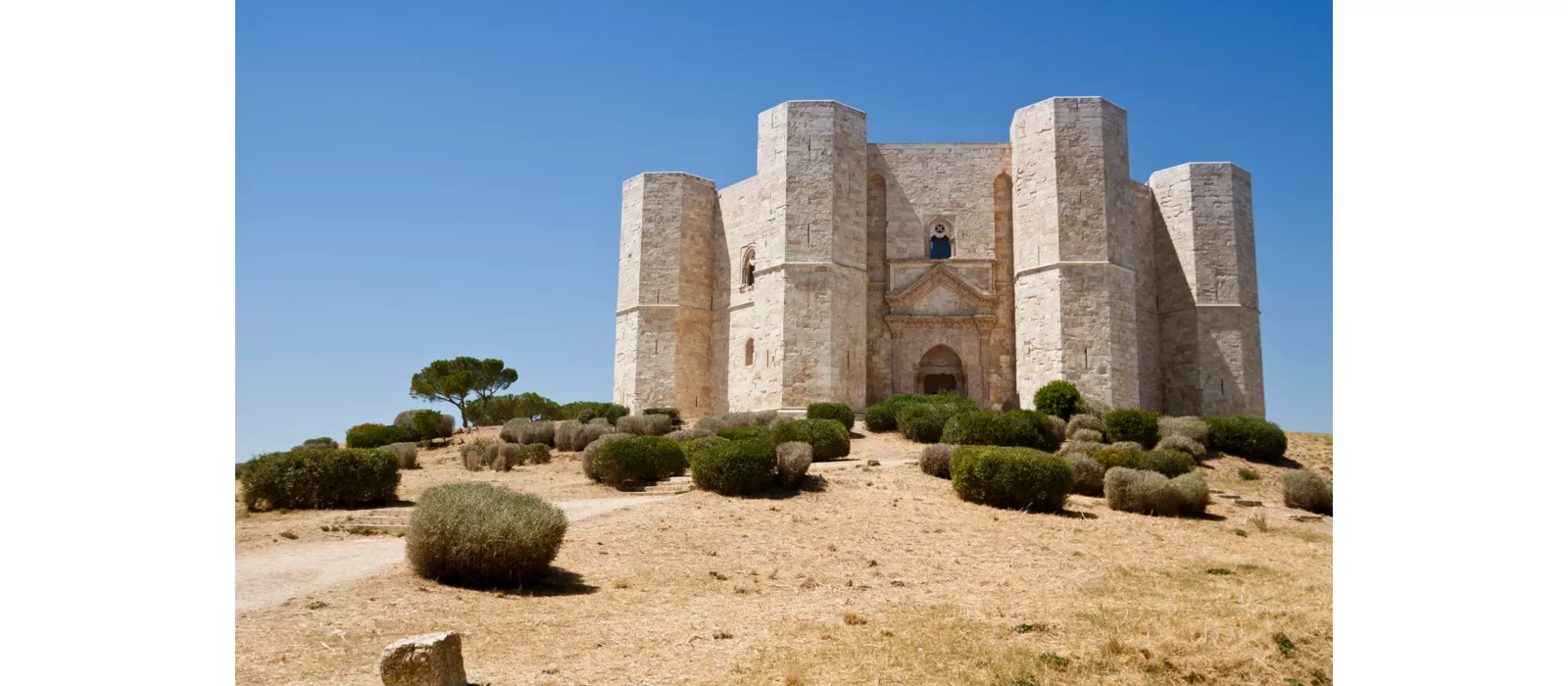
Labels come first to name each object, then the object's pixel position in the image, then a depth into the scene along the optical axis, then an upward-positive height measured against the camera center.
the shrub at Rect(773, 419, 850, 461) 17.41 -1.55
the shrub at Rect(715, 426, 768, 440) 17.86 -1.52
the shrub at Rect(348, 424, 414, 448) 22.81 -1.97
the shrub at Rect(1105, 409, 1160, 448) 21.00 -1.71
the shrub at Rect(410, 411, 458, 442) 24.52 -1.79
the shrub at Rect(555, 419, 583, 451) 21.12 -1.82
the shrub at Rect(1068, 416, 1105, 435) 22.11 -1.68
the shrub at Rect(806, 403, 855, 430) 23.42 -1.45
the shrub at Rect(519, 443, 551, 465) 19.34 -2.07
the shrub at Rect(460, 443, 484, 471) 18.58 -2.07
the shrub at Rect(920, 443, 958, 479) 15.60 -1.83
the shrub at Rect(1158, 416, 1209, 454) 21.89 -1.86
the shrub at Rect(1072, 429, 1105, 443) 20.69 -1.88
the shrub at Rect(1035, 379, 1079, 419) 24.12 -1.16
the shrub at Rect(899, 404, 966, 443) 20.89 -1.52
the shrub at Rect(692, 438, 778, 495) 13.17 -1.63
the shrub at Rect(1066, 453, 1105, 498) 14.90 -2.04
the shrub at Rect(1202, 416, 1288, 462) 21.94 -2.09
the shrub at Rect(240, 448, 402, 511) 12.05 -1.61
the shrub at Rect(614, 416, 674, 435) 22.81 -1.72
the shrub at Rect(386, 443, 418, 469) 19.08 -2.07
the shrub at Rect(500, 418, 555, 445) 22.27 -1.83
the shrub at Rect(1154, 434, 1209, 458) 20.16 -2.03
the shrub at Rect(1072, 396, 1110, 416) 24.28 -1.44
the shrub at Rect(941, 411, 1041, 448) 17.59 -1.48
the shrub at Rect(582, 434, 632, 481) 15.57 -1.65
